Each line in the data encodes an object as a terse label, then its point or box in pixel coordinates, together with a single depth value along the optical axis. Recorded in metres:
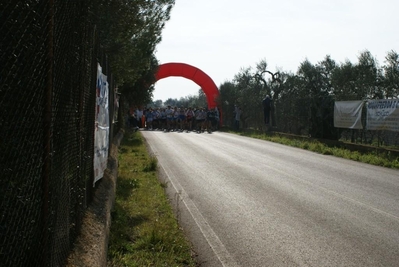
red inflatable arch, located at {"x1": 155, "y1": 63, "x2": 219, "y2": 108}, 41.06
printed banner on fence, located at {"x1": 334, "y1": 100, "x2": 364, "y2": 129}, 17.78
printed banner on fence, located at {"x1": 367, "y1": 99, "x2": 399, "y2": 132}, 15.25
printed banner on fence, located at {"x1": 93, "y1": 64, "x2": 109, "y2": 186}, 6.11
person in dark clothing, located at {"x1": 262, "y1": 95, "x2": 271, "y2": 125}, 26.34
